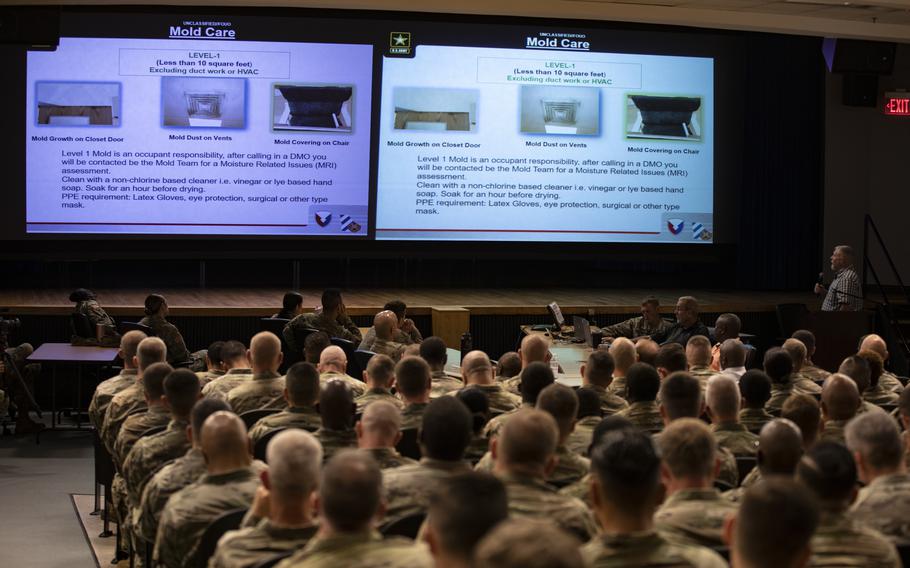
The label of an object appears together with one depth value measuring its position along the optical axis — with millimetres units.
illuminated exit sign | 13742
